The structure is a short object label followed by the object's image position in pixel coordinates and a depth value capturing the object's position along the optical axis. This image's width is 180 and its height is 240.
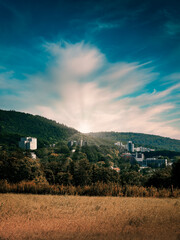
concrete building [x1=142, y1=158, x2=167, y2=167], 185.62
